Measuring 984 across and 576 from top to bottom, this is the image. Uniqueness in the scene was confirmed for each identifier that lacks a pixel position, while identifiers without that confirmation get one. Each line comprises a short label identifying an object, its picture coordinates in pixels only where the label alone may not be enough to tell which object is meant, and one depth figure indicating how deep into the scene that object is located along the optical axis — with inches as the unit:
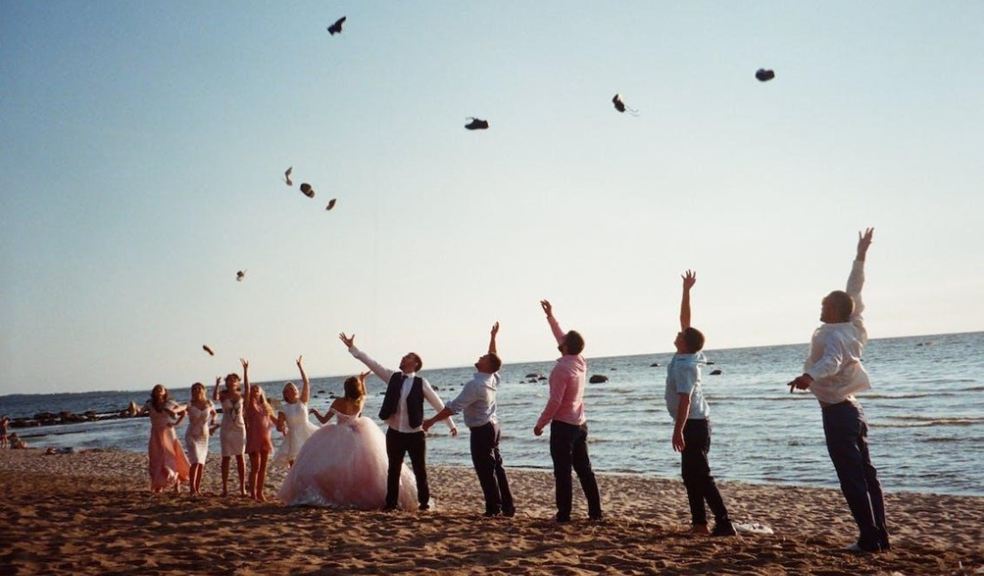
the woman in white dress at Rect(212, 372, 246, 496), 448.5
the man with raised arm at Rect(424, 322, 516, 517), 339.0
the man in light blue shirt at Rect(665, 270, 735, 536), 283.7
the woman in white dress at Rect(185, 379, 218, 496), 471.2
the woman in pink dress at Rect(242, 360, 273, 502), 448.8
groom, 345.1
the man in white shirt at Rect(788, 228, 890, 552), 249.4
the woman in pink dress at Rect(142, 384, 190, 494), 461.1
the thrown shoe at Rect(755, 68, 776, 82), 382.6
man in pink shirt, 323.6
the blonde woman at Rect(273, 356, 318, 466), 459.2
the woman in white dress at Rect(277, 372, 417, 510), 369.7
